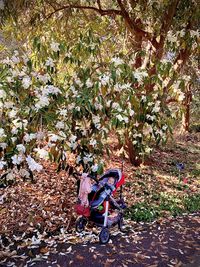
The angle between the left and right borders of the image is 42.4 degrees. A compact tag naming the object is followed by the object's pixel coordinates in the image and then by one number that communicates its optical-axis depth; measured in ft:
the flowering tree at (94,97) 7.60
